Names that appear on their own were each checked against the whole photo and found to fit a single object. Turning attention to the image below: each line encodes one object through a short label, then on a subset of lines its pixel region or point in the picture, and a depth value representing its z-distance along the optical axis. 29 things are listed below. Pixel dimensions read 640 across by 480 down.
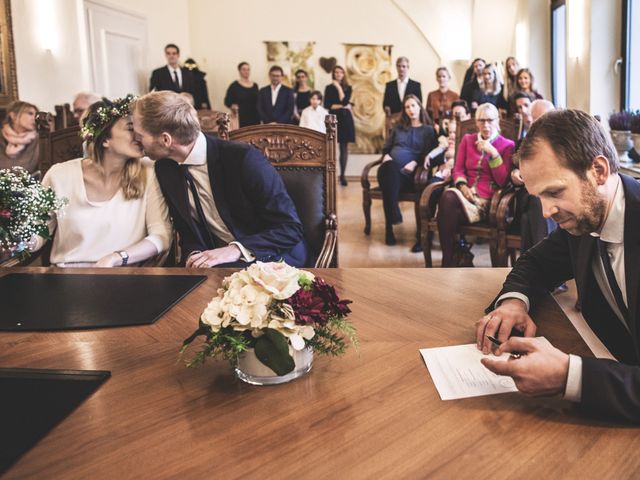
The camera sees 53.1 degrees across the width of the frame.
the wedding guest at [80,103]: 4.63
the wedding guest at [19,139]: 4.23
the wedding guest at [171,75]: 9.31
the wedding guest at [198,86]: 10.14
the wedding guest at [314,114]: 9.84
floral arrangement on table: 1.10
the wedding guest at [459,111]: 5.71
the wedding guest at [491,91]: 6.70
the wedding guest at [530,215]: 3.49
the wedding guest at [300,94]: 10.27
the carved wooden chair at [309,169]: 2.68
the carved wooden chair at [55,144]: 2.88
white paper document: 1.13
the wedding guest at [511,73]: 6.52
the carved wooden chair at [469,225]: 3.95
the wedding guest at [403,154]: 5.69
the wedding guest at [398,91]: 9.00
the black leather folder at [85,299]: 1.51
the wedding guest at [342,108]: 10.24
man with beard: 1.31
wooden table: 0.91
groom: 2.39
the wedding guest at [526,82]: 6.06
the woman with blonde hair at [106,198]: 2.44
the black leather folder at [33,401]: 0.99
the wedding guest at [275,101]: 9.92
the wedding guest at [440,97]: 8.45
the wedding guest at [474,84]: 7.22
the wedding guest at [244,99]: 10.40
